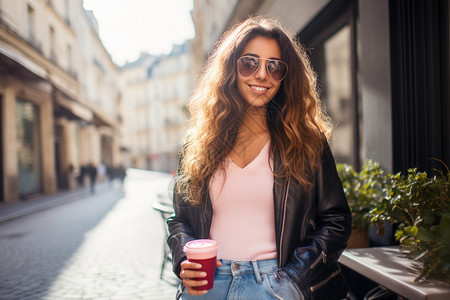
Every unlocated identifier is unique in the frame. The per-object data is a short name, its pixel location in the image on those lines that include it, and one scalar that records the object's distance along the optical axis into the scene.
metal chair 3.80
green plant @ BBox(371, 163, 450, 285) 1.66
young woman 1.47
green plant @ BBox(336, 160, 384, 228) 2.91
